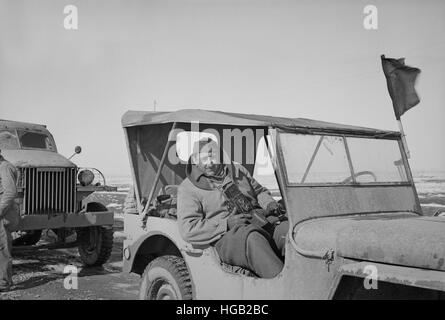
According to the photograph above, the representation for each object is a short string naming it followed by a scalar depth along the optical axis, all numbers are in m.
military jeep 2.66
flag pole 4.04
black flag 4.38
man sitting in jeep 3.26
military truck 6.98
